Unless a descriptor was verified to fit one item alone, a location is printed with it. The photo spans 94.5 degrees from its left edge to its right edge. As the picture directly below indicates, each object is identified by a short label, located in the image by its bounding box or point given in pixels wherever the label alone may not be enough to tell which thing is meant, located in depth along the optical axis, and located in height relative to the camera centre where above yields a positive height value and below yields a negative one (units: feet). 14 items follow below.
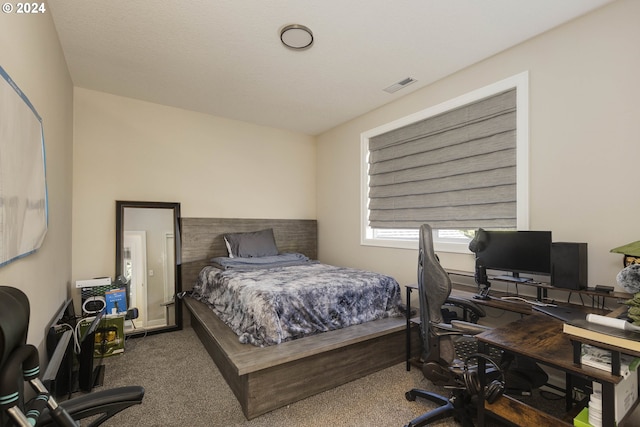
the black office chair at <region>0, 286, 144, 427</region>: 2.18 -1.52
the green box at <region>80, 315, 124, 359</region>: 9.15 -3.92
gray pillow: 12.51 -1.32
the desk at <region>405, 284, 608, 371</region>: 6.36 -2.07
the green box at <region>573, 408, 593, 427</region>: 4.19 -2.94
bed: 6.49 -3.64
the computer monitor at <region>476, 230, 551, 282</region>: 7.09 -0.95
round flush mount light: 7.44 +4.65
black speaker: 6.41 -1.08
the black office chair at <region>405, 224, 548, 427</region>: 5.14 -2.70
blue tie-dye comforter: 7.47 -2.47
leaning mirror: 11.05 -1.88
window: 8.30 +1.54
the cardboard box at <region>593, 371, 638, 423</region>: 3.94 -2.53
